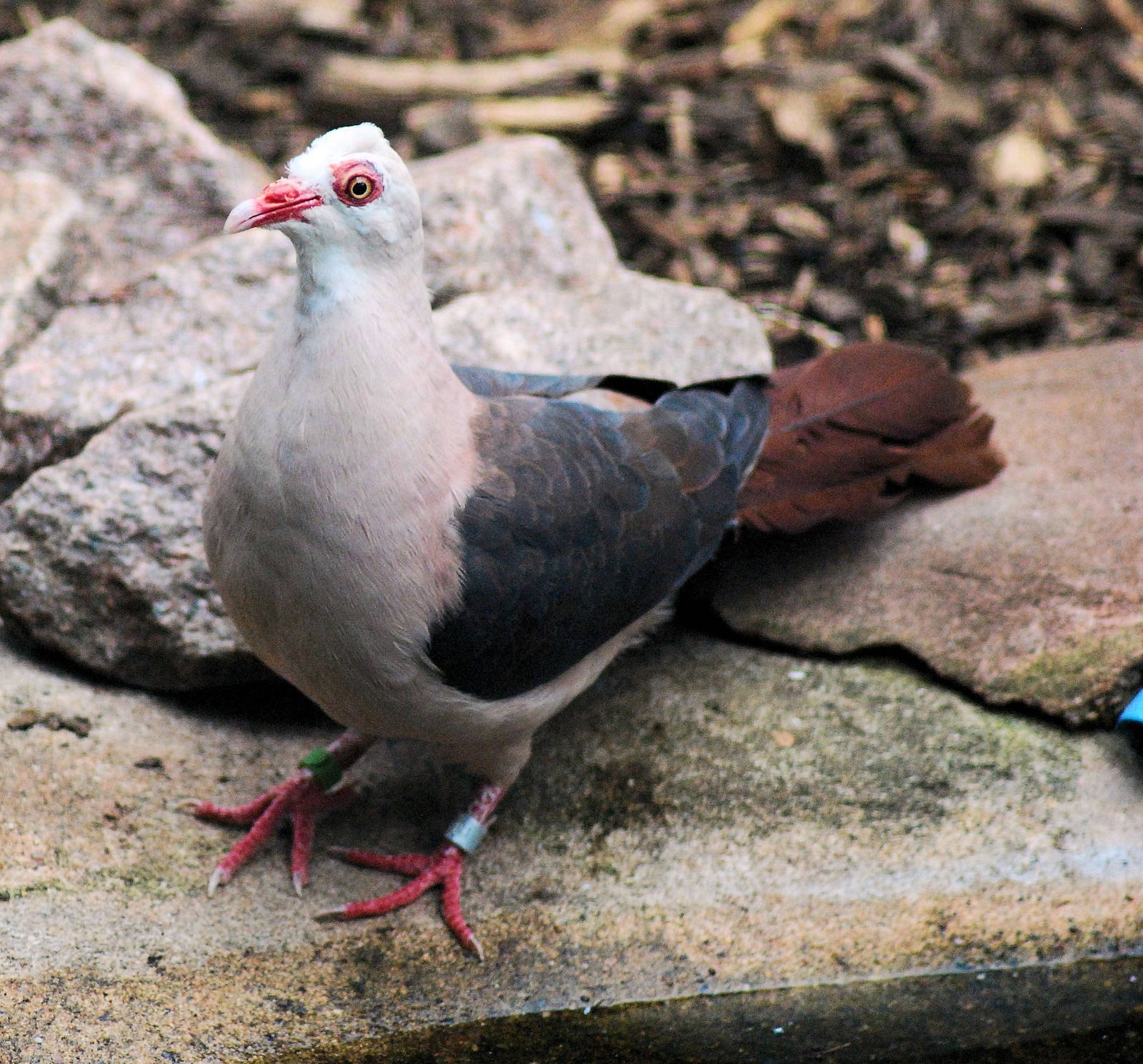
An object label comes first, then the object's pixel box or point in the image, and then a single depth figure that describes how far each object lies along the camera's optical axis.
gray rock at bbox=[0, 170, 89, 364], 8.41
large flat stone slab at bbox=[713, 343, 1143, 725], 7.05
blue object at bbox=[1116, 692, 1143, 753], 6.57
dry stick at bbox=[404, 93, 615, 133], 12.06
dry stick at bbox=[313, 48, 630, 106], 12.48
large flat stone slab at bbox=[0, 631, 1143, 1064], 5.68
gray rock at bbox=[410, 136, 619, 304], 8.91
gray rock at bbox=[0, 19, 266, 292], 9.91
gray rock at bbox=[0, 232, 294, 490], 7.84
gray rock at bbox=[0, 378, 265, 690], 7.02
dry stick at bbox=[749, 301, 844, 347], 10.23
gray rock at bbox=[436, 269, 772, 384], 8.29
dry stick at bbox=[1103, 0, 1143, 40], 12.82
